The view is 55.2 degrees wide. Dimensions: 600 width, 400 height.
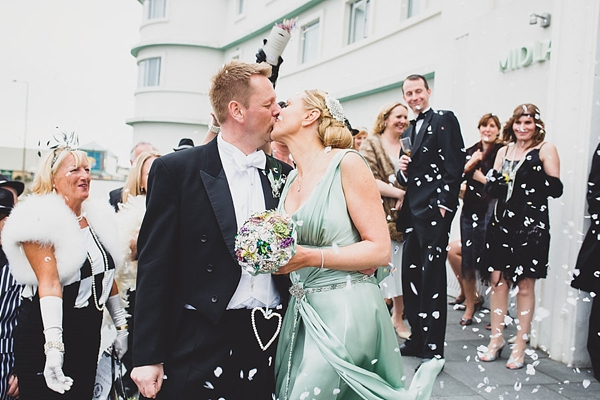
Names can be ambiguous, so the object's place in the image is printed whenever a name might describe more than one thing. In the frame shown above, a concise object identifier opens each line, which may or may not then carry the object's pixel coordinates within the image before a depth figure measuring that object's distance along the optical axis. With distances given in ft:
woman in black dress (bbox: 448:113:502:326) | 19.47
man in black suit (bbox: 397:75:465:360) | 15.60
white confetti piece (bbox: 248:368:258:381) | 8.09
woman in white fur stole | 9.96
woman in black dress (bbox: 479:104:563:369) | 15.62
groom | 7.62
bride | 7.84
